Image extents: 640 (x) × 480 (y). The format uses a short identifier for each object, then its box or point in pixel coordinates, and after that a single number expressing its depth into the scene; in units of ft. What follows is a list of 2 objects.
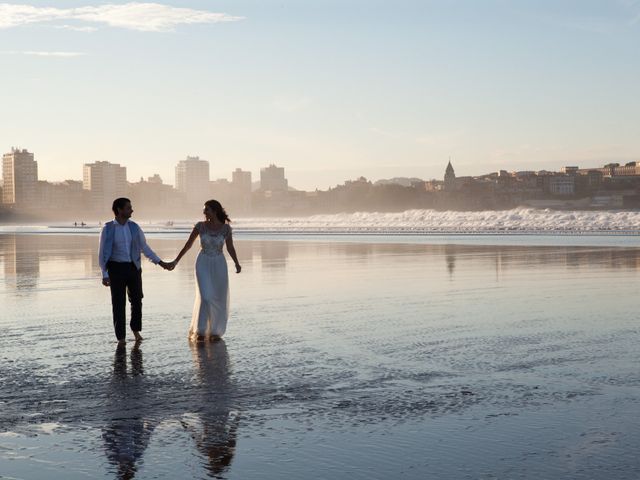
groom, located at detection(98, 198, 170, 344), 36.17
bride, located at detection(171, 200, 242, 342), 35.47
